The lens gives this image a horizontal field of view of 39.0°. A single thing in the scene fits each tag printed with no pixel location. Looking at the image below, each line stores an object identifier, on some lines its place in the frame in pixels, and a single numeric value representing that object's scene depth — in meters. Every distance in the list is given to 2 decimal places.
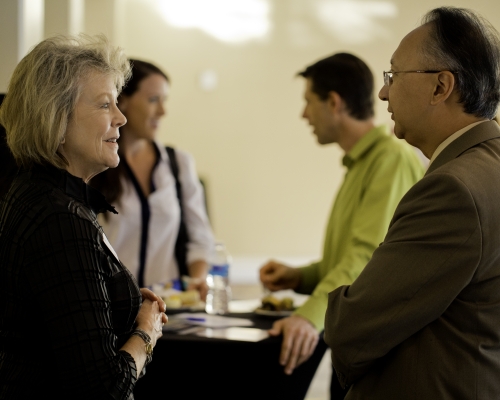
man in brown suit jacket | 1.45
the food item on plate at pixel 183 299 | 2.85
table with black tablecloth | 2.38
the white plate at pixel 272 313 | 2.76
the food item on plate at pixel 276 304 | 2.82
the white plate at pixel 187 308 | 2.84
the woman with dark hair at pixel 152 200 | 3.16
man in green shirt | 2.45
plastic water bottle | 2.95
